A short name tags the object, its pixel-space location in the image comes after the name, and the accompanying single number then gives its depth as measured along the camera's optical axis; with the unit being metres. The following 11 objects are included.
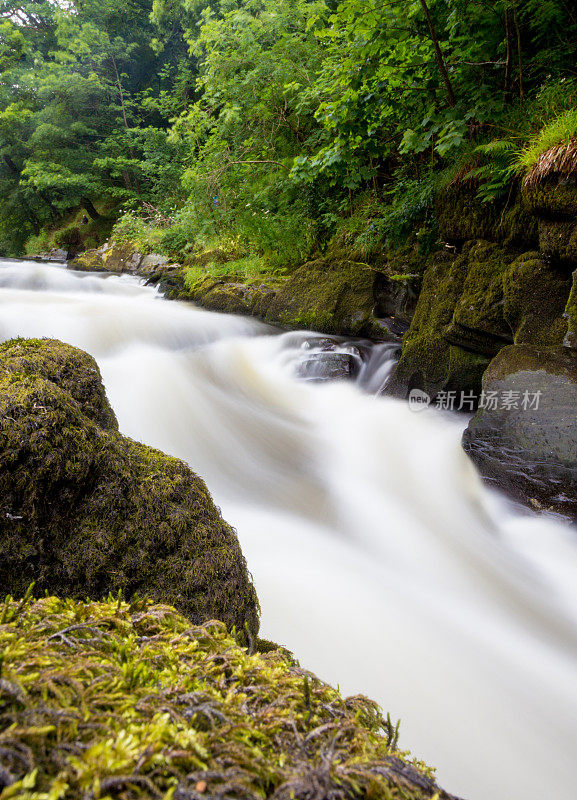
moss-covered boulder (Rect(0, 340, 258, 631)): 1.32
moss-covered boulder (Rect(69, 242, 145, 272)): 15.63
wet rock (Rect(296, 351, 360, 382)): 6.18
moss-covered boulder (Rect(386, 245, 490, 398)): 5.09
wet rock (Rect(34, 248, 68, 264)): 19.63
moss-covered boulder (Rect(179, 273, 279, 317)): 8.68
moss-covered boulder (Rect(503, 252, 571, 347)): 4.06
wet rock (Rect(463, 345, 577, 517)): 3.51
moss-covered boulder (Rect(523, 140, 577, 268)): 3.63
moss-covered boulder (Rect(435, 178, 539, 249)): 4.54
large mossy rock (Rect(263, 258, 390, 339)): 6.98
